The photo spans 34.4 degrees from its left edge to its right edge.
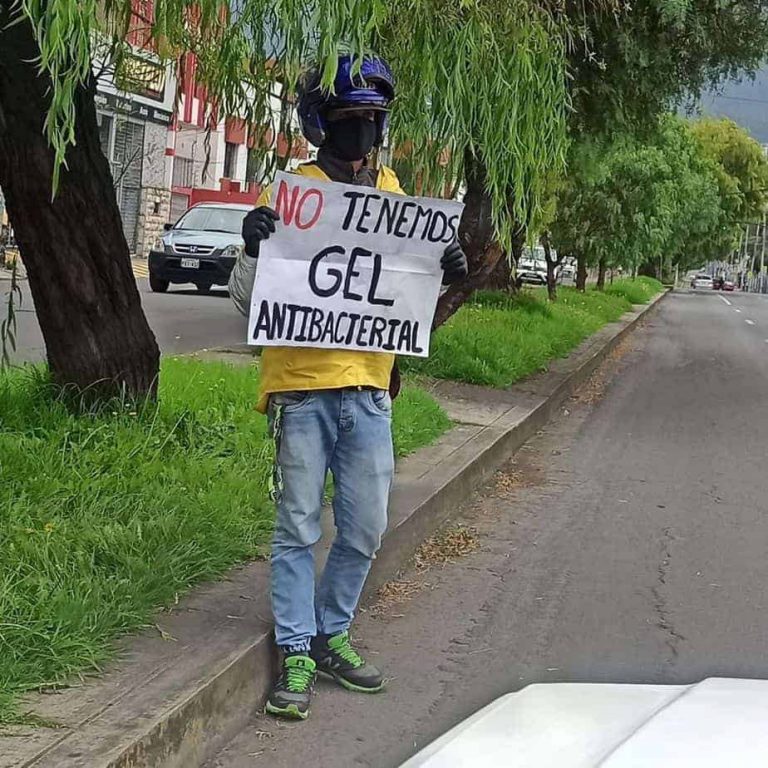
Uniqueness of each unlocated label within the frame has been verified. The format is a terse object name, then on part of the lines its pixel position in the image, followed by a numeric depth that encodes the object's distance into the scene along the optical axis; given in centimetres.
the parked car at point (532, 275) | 4568
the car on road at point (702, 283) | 11110
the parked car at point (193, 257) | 2097
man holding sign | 394
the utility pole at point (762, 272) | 12925
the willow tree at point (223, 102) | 383
